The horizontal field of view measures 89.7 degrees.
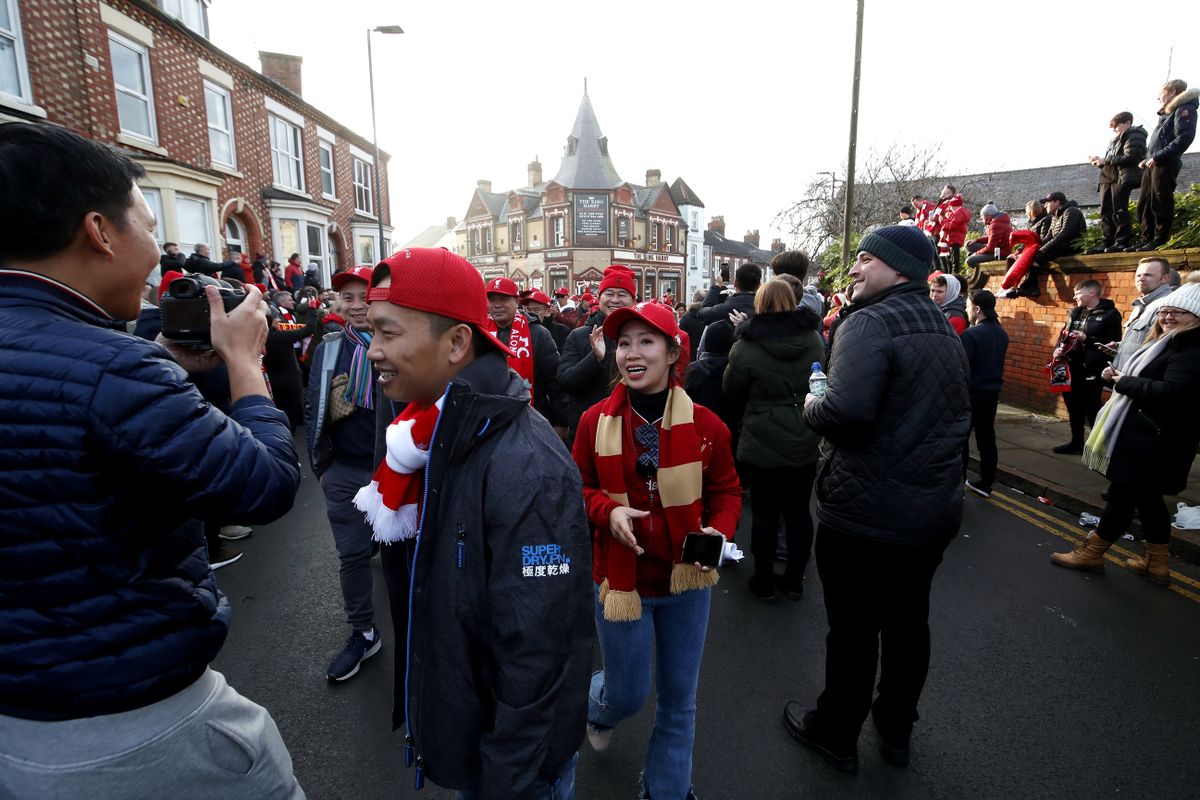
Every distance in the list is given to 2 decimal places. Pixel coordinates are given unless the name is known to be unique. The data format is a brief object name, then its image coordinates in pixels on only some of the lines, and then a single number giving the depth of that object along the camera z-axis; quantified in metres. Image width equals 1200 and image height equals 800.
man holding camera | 1.14
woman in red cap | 2.26
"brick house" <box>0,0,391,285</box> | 10.16
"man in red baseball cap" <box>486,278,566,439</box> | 4.81
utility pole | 12.31
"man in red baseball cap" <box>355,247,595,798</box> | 1.45
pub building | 46.09
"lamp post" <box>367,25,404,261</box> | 17.00
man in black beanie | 2.42
